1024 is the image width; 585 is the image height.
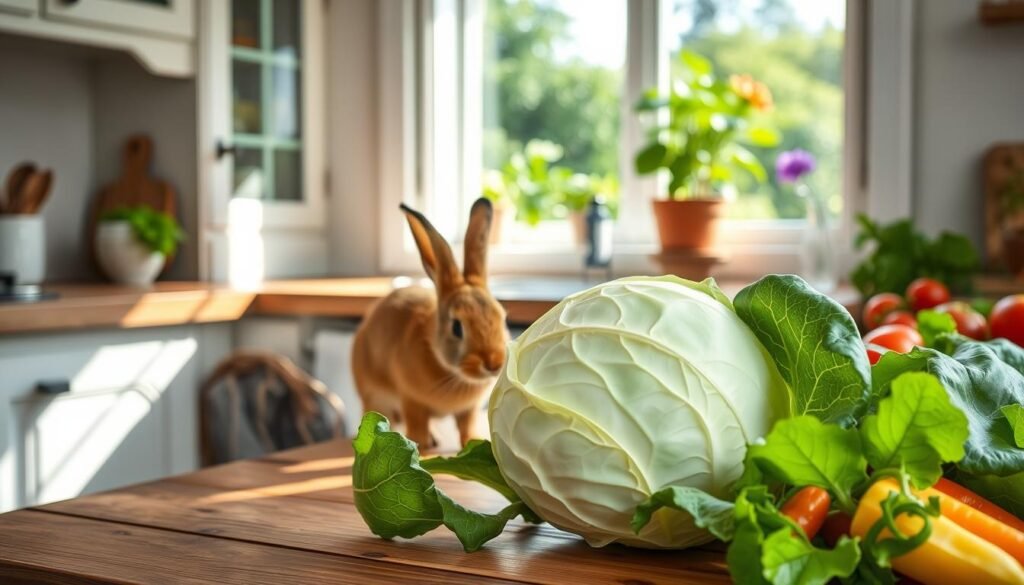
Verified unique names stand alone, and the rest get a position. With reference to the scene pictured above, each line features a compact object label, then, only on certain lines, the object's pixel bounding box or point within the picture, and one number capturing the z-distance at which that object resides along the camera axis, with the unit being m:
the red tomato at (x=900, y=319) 1.39
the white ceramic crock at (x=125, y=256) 2.74
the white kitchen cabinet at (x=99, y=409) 2.15
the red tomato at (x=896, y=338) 0.92
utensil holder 2.39
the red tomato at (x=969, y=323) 1.35
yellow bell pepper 0.47
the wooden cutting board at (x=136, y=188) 2.91
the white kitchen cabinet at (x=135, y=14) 2.47
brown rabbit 0.85
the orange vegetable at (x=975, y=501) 0.53
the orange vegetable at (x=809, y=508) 0.49
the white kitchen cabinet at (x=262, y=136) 2.88
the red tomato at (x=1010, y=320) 1.30
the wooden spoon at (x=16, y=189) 2.47
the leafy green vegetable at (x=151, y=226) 2.73
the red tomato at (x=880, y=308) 1.70
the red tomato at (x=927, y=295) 1.77
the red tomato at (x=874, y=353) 0.72
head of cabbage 0.55
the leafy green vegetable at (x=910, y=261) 2.10
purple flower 2.63
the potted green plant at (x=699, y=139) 2.62
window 2.82
